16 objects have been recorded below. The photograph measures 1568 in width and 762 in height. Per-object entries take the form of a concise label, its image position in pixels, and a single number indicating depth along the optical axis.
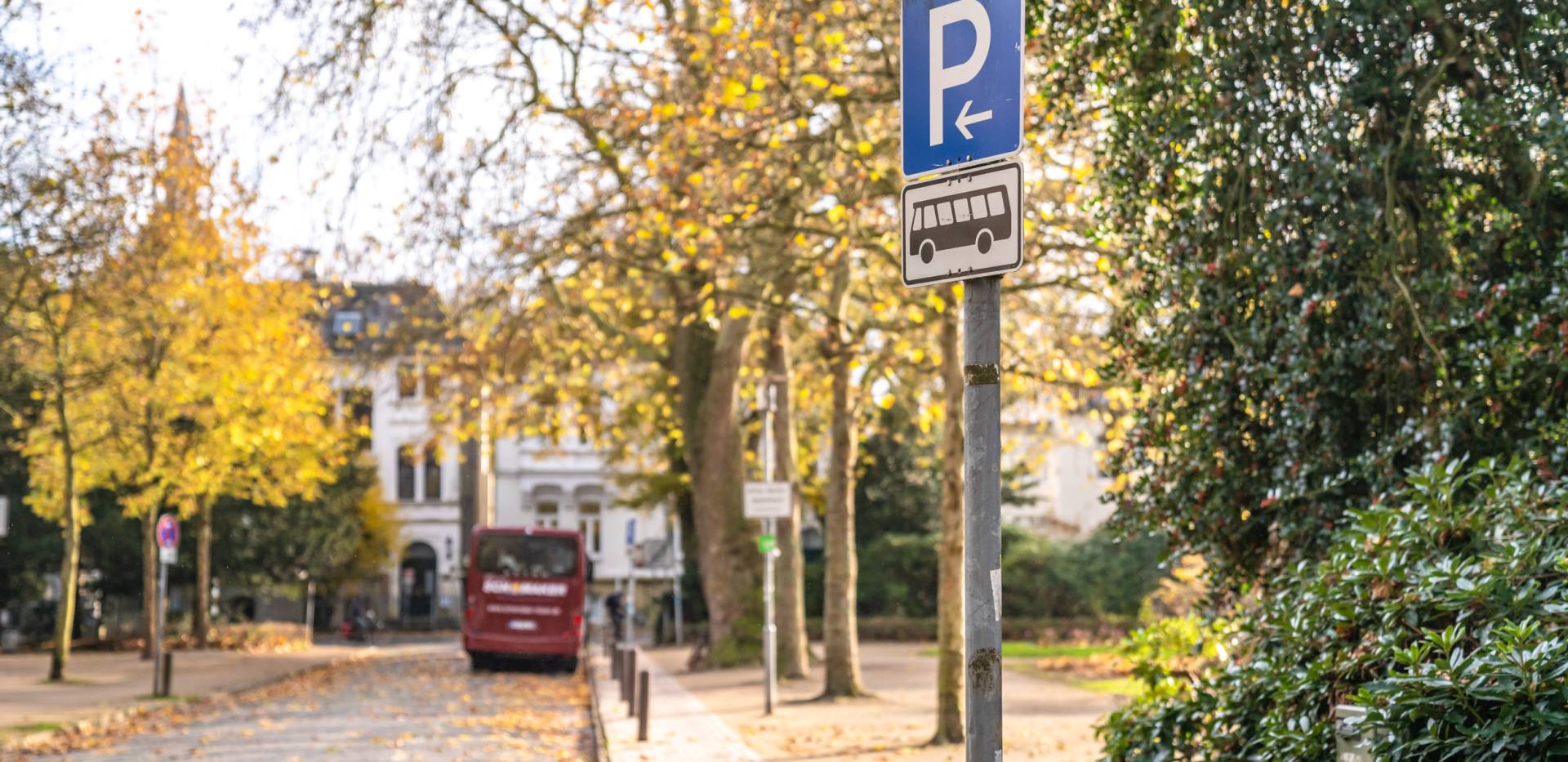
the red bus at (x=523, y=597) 32.69
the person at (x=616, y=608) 39.75
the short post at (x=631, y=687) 17.80
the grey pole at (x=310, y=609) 47.57
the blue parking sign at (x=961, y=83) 4.67
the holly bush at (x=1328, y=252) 7.82
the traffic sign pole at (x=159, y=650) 21.85
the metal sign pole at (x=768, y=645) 18.16
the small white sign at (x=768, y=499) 18.81
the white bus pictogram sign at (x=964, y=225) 4.53
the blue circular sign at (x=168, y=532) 22.73
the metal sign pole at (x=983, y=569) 4.44
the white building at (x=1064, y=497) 52.34
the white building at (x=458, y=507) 66.94
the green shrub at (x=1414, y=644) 4.83
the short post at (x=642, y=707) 15.21
